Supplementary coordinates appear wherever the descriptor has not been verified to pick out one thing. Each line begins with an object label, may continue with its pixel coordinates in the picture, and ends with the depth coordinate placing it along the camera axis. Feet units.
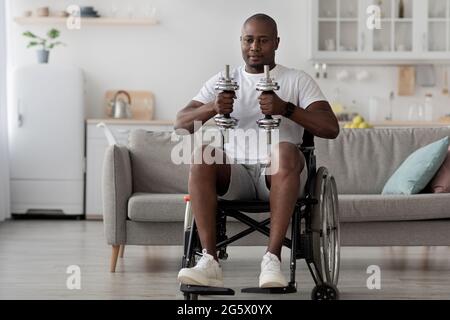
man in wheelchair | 10.71
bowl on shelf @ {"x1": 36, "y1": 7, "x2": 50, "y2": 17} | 24.52
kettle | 24.29
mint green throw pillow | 15.03
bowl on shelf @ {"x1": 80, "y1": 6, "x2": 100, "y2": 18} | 24.49
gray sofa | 14.44
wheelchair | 11.07
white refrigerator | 23.36
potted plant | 24.06
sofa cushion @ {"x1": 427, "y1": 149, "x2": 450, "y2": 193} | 14.94
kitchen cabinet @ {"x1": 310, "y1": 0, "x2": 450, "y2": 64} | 24.18
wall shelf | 24.49
